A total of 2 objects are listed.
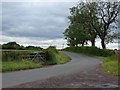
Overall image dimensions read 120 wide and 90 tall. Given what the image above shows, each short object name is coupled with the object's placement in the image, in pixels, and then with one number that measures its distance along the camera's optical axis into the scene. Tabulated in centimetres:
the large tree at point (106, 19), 2388
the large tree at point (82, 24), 2386
